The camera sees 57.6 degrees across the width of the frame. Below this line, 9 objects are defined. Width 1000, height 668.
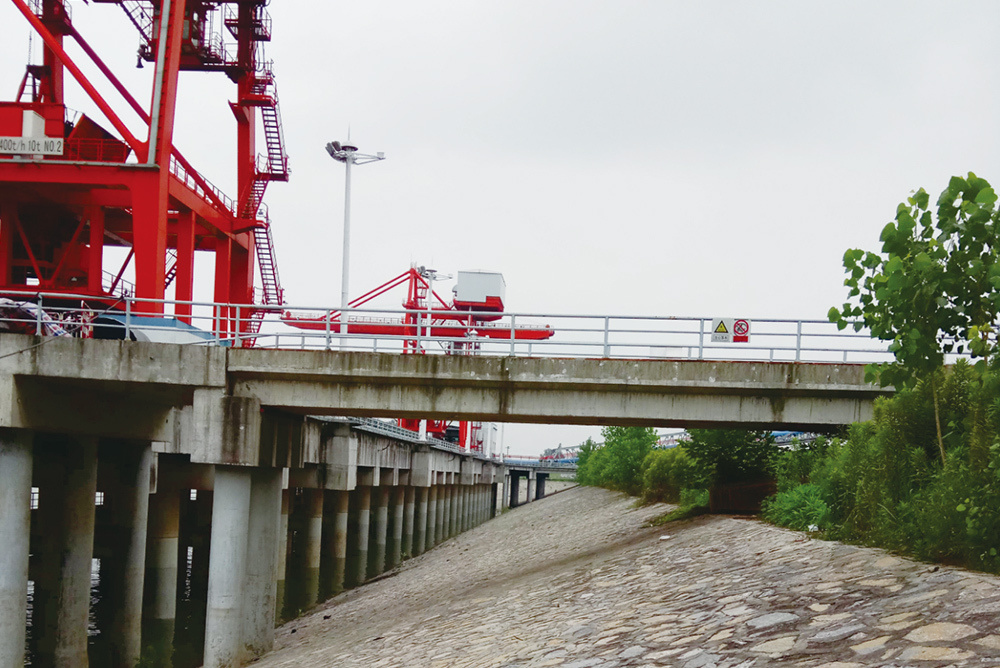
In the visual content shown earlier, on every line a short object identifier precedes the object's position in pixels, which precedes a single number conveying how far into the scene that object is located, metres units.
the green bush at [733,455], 22.78
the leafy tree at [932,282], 9.81
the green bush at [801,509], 15.71
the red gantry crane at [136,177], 28.69
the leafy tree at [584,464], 75.49
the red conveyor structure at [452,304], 50.03
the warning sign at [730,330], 18.66
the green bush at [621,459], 45.84
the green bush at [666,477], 29.44
